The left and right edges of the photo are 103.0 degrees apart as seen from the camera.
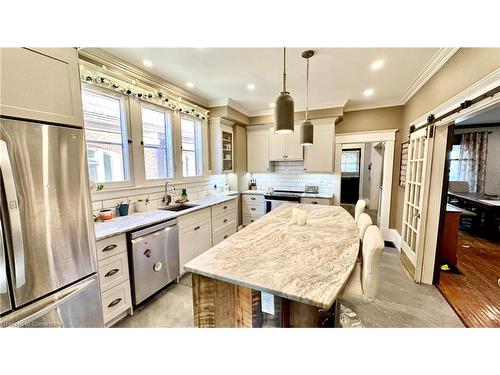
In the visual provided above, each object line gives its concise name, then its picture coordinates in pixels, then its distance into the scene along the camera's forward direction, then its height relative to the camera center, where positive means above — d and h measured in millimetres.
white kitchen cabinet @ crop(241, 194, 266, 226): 4281 -824
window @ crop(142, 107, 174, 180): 2654 +360
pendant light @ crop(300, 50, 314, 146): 2146 +393
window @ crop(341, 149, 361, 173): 6819 +257
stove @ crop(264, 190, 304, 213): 3963 -591
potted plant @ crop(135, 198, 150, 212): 2484 -448
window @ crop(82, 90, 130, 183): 2047 +355
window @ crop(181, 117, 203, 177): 3285 +375
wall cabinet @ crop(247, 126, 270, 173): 4367 +446
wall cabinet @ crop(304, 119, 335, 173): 3769 +375
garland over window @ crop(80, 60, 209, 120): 1909 +941
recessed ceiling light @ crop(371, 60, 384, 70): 2189 +1176
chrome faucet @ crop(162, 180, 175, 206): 2834 -407
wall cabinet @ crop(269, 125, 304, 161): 4055 +453
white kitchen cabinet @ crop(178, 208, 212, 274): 2520 -902
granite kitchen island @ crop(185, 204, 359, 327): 979 -568
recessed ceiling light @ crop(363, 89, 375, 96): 3062 +1201
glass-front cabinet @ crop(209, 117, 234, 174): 3671 +504
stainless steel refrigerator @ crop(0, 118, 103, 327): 990 -331
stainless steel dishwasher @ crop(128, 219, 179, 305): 1912 -931
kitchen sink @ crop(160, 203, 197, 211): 2804 -555
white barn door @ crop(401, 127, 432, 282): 2342 -391
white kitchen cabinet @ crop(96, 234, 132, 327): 1663 -957
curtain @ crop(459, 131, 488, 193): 4703 +212
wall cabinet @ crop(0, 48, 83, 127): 992 +474
